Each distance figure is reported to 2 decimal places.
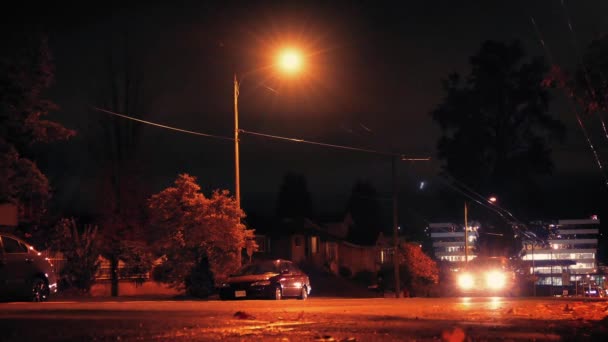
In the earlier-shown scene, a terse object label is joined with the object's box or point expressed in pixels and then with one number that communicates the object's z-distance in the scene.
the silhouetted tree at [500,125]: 57.06
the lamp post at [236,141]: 30.48
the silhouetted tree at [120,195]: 34.69
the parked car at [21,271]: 19.25
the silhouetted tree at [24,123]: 25.92
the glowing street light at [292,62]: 28.47
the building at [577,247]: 117.49
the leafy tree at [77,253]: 34.31
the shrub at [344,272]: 67.69
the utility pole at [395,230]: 43.75
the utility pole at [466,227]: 57.83
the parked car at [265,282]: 26.41
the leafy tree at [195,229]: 32.09
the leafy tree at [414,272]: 54.56
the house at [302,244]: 64.56
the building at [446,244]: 119.81
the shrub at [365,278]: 66.06
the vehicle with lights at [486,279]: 39.69
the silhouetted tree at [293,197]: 109.56
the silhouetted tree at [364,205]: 119.75
